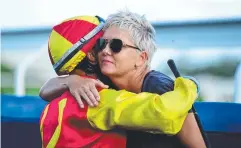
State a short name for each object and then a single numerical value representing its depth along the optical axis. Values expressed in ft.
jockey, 14.50
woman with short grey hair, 15.03
